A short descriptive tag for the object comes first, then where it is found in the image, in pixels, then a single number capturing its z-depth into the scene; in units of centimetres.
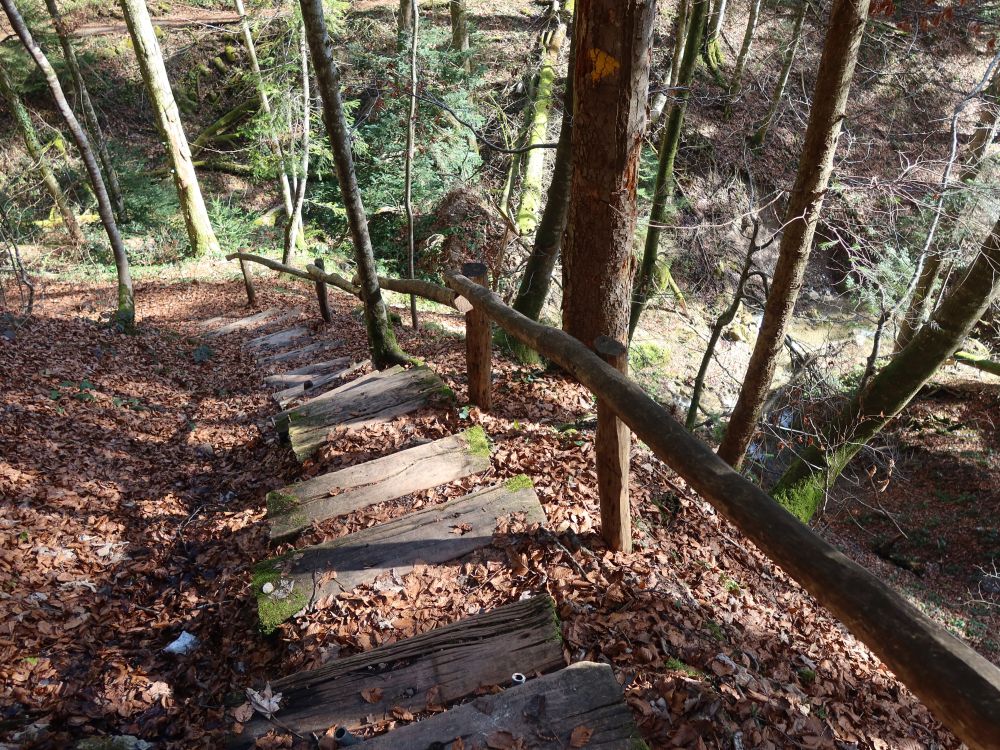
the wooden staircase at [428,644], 215
